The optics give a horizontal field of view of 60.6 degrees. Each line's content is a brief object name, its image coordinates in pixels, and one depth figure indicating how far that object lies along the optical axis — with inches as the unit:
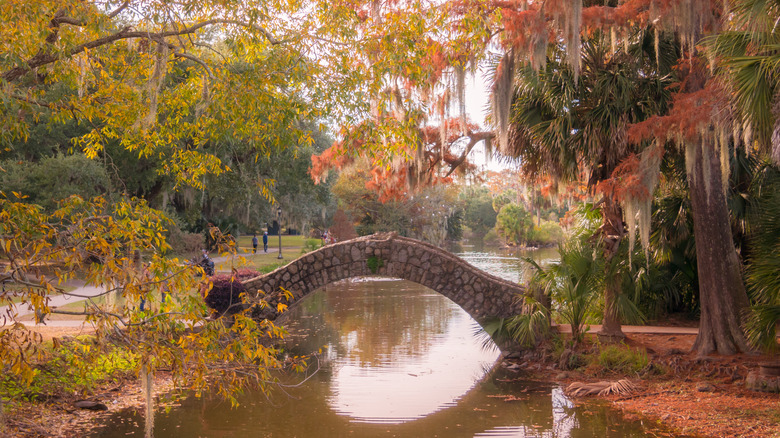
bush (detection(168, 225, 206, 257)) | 1038.4
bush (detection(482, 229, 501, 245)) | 2659.9
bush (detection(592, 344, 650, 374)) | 436.8
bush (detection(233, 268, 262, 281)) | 598.4
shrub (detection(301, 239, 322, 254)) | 1277.9
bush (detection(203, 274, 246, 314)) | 537.3
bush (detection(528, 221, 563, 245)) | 2160.4
